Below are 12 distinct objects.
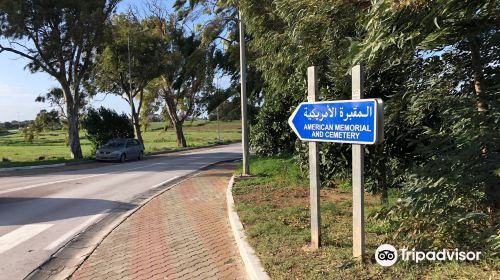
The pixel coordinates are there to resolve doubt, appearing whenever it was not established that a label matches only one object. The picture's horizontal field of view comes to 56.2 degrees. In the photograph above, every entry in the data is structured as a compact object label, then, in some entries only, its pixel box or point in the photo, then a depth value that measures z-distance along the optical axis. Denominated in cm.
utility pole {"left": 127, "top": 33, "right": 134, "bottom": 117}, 3606
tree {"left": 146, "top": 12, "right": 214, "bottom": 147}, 3447
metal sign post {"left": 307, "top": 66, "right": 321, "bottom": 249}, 595
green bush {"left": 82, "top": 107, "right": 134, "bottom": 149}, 3381
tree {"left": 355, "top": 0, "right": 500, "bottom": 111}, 376
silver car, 2862
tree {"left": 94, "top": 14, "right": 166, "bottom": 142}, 3716
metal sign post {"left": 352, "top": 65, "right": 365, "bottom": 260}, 495
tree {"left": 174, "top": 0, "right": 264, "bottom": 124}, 2392
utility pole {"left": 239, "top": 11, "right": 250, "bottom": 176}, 1568
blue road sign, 471
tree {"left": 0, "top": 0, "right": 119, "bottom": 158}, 2548
